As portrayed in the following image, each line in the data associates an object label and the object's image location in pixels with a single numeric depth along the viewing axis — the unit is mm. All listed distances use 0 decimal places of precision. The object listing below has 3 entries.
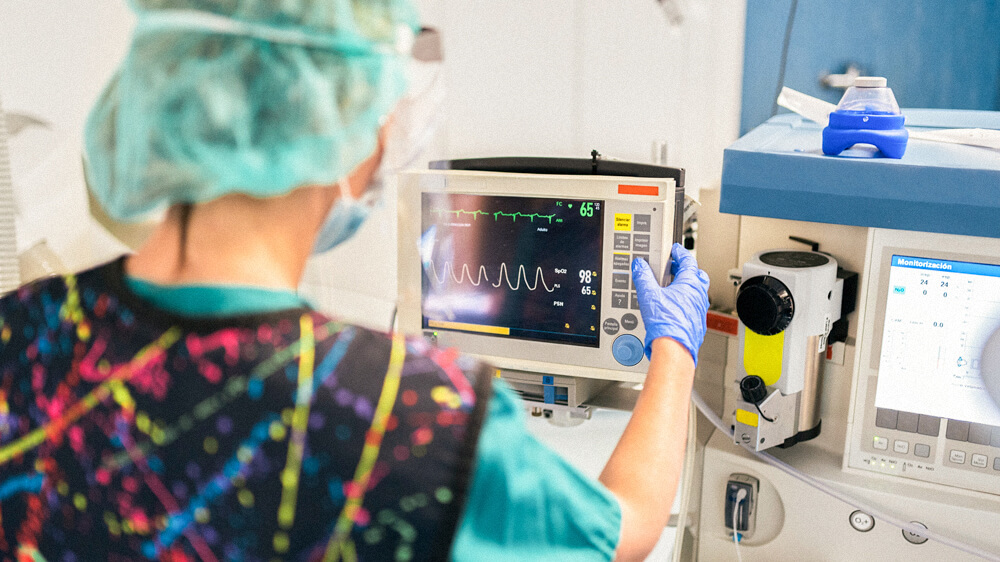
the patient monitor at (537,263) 1402
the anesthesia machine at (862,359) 1140
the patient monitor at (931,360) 1205
